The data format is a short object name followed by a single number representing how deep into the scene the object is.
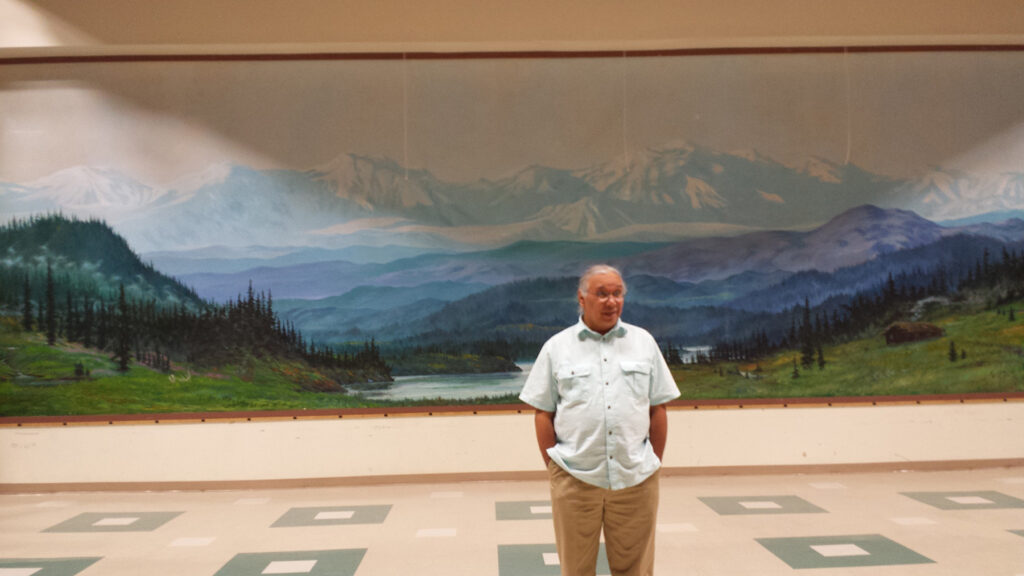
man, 2.21
